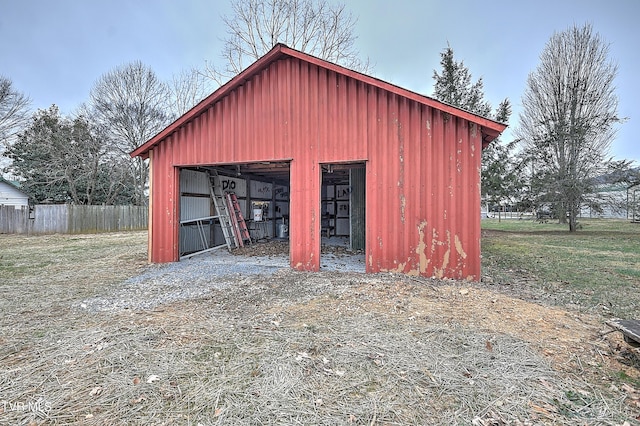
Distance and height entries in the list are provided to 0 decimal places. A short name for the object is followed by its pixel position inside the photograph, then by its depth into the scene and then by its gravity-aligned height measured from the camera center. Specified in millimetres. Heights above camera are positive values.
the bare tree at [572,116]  16078 +5495
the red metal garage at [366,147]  5887 +1463
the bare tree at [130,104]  21656 +7963
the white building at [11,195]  23000 +1473
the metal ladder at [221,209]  10087 +178
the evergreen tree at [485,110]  17469 +6204
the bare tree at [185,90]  20405 +8687
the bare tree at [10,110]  19812 +6922
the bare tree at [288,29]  15914 +9810
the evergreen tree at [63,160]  21078 +3839
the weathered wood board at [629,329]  2572 -1008
